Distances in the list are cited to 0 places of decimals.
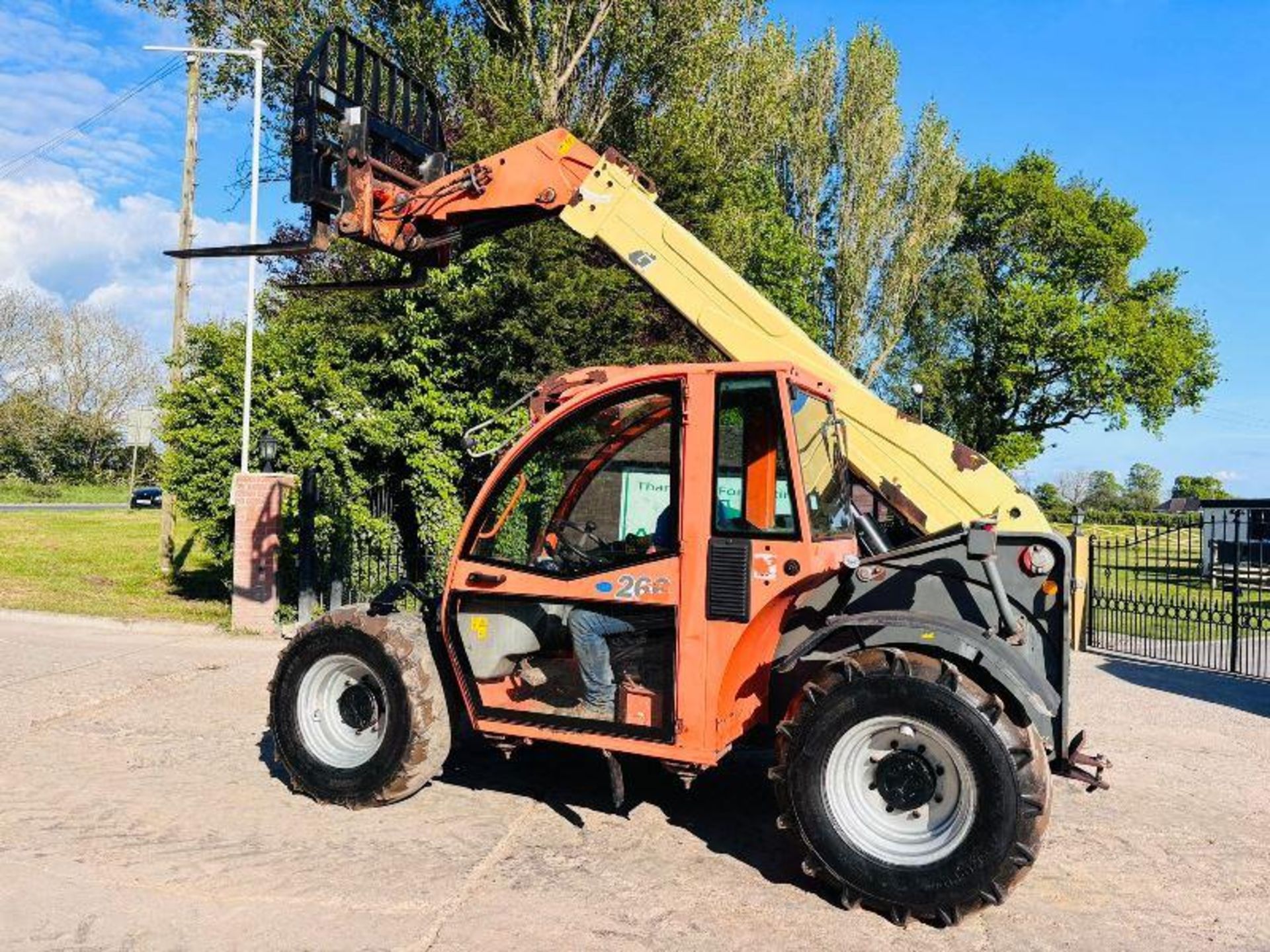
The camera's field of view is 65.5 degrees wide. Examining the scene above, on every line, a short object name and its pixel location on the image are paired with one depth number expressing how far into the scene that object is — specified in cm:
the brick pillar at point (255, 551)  1220
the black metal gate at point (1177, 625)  1162
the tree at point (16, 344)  4925
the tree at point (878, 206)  2981
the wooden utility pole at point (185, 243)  1700
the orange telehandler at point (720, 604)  435
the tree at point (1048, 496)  3938
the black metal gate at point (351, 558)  1232
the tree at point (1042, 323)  3719
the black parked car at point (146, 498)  4328
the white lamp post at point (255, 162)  1292
